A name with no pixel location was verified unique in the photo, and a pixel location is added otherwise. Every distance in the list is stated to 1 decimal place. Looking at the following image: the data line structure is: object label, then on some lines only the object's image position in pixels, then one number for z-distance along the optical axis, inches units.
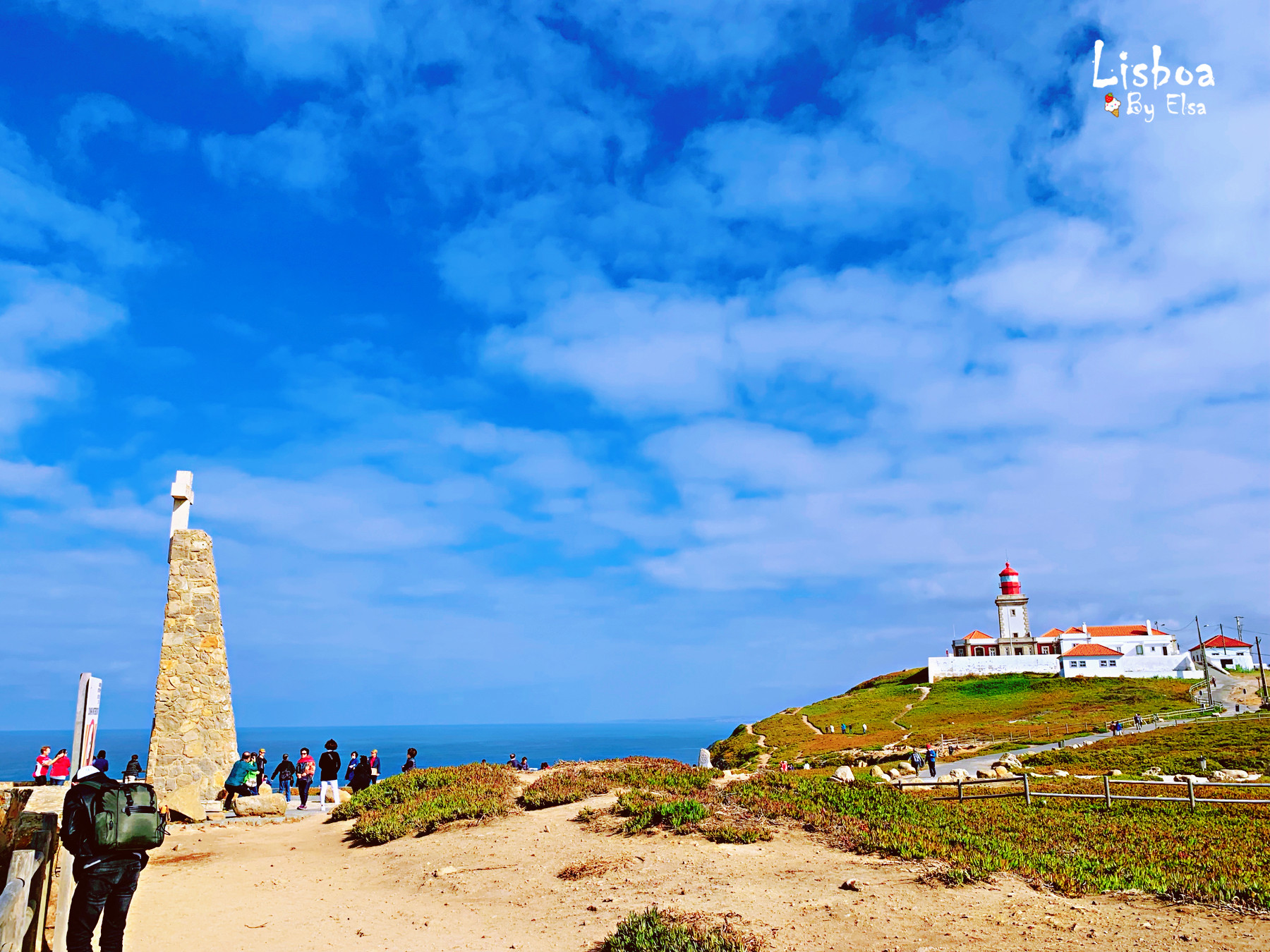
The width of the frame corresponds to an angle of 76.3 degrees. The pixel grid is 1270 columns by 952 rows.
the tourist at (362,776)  850.1
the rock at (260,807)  760.3
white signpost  407.2
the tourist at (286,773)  931.3
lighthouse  3978.8
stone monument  766.5
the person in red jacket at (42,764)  791.7
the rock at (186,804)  713.6
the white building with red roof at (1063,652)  3513.8
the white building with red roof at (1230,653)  4133.9
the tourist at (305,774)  841.5
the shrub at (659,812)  561.9
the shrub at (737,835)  522.6
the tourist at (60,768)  761.0
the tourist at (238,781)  772.6
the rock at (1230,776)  1159.6
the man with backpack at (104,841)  280.4
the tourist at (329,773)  831.7
